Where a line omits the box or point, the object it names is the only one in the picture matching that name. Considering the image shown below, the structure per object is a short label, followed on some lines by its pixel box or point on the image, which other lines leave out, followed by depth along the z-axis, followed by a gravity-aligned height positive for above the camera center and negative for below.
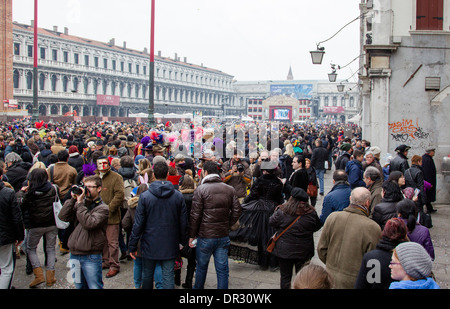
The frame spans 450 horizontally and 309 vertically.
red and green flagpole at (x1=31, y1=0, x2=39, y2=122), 27.10 +2.80
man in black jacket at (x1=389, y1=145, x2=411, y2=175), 8.32 -0.39
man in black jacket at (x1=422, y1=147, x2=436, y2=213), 9.43 -0.64
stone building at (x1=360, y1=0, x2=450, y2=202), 11.05 +1.62
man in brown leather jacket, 4.82 -0.92
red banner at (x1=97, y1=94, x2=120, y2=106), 65.88 +5.66
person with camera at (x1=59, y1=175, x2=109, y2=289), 4.54 -1.02
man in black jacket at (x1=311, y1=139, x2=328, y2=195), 12.08 -0.56
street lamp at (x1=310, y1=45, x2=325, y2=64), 12.12 +2.30
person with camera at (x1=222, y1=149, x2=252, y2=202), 6.80 -0.61
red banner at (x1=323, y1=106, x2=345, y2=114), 107.00 +7.07
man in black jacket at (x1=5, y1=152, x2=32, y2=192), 6.88 -0.59
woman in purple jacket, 4.03 -0.78
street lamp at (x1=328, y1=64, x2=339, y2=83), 18.84 +2.75
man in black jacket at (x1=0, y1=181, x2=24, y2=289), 4.88 -1.03
